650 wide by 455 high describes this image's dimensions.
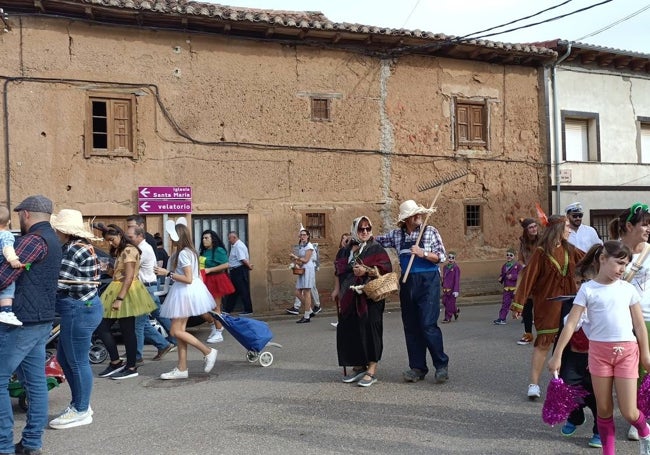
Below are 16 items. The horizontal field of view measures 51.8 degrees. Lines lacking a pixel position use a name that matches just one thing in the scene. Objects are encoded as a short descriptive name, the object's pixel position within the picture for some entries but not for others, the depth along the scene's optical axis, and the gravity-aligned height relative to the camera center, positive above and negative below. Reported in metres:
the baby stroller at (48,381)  5.97 -1.37
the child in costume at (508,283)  11.43 -1.06
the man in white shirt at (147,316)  8.64 -1.12
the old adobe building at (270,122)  13.09 +2.36
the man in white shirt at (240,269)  13.48 -0.84
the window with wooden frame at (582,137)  18.97 +2.39
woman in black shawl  6.94 -0.94
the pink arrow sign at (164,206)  13.66 +0.48
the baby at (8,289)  4.71 -0.40
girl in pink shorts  4.30 -0.78
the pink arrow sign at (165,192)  13.65 +0.77
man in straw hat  6.90 -0.75
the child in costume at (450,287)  12.26 -1.19
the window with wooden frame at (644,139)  20.11 +2.42
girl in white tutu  7.49 -0.78
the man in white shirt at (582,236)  8.10 -0.20
